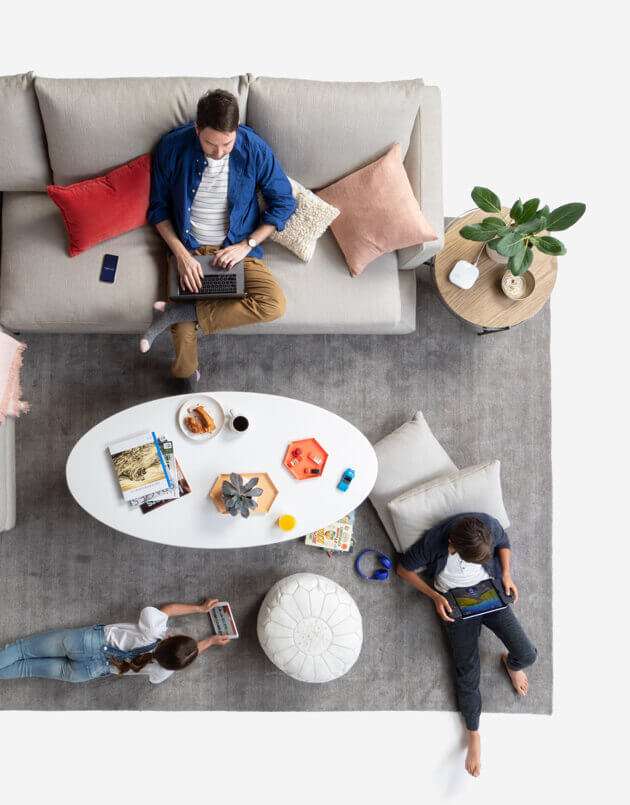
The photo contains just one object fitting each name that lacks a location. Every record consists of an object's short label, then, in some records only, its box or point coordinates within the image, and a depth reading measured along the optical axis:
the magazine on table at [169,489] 2.46
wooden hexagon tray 2.47
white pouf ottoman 2.67
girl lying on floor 2.71
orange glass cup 2.48
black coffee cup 2.46
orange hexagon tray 2.50
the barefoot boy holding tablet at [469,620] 2.77
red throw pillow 2.54
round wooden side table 2.79
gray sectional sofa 2.49
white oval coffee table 2.47
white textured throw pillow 2.65
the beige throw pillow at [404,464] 2.90
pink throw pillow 2.59
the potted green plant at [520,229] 2.50
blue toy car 2.53
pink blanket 2.68
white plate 2.48
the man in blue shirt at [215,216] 2.50
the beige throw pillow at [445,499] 2.79
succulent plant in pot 2.40
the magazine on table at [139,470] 2.45
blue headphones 2.95
